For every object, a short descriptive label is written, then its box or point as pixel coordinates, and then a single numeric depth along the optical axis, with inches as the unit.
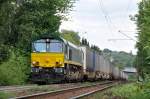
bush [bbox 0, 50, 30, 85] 1651.9
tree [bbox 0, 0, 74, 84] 1790.1
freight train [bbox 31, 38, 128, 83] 1418.6
